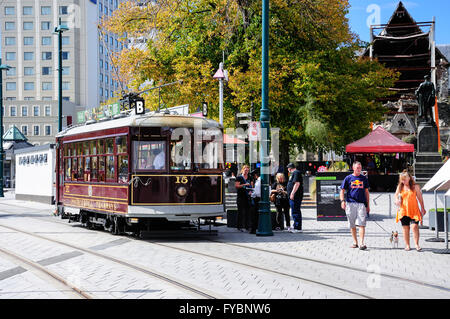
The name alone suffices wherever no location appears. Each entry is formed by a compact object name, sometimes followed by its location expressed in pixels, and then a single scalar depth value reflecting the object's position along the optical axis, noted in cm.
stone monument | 3091
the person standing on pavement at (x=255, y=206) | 1559
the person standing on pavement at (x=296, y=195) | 1537
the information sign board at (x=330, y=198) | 1686
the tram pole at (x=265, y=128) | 1412
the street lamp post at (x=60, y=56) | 2775
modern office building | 9219
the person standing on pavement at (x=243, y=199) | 1560
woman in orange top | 1151
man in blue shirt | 1183
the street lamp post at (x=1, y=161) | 3792
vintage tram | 1365
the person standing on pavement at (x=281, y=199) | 1570
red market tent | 3097
